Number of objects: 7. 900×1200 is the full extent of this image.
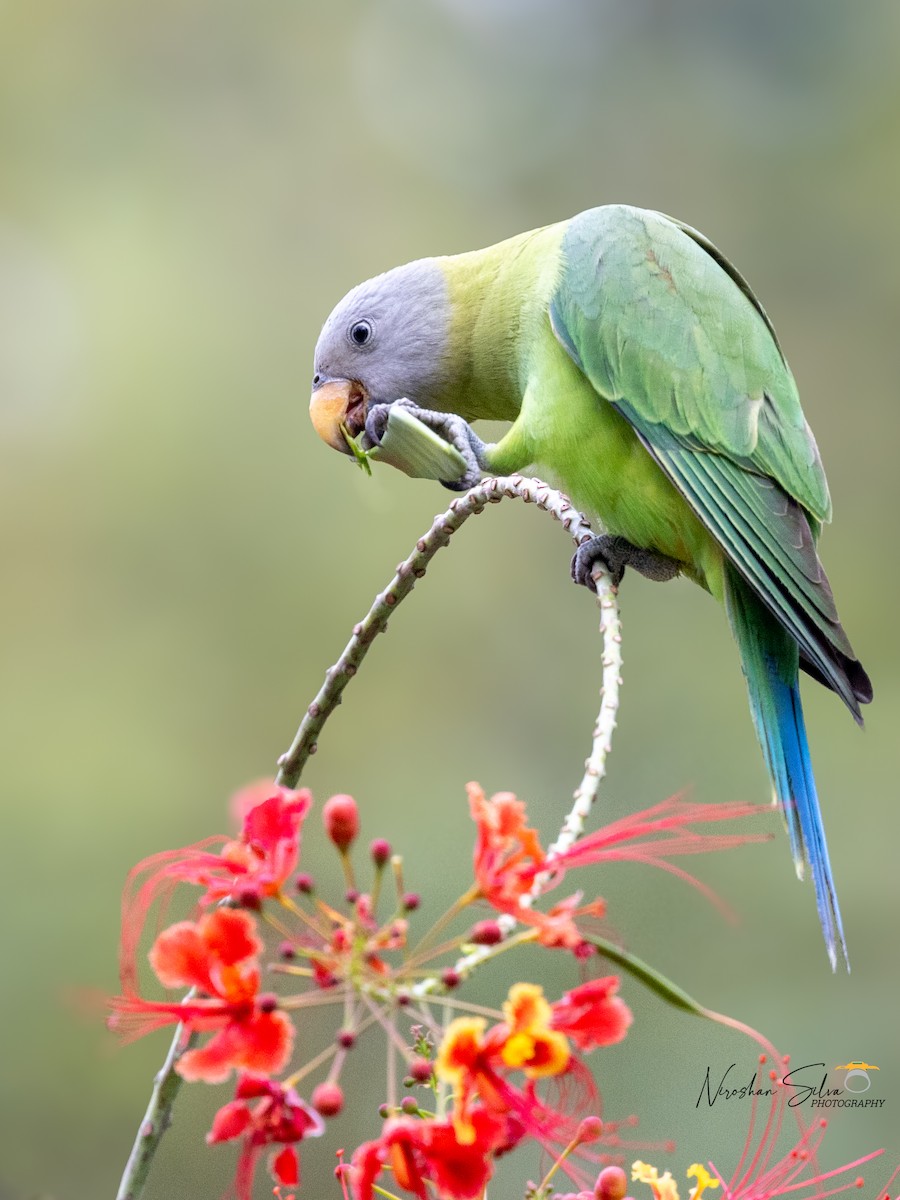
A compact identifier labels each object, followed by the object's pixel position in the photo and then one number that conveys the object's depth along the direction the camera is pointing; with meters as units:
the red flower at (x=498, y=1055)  2.89
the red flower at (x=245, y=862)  3.18
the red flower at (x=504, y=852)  3.19
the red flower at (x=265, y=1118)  2.92
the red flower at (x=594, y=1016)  3.10
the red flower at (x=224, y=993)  2.94
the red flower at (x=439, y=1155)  2.94
